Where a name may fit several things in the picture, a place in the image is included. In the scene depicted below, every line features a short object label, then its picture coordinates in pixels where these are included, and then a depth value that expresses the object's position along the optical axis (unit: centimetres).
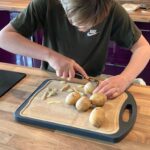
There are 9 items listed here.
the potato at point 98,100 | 84
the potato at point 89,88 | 92
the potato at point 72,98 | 86
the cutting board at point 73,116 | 75
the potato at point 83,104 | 82
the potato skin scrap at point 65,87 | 96
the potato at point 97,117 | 76
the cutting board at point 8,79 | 100
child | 97
